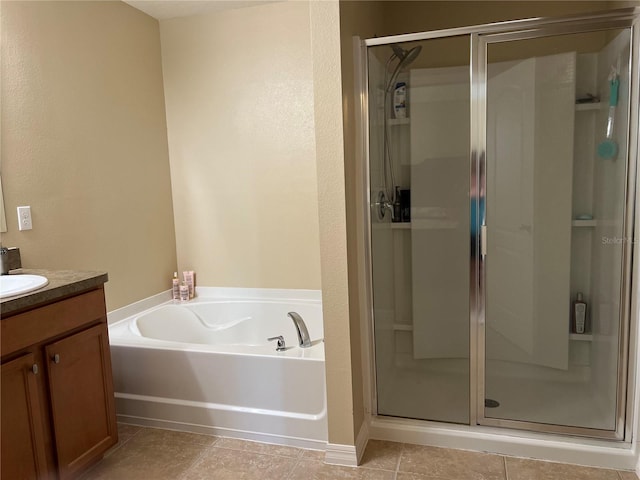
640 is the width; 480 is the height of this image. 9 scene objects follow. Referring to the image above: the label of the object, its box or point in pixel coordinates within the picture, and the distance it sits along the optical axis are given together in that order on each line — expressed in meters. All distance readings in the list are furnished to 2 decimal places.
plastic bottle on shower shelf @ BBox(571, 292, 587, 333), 2.34
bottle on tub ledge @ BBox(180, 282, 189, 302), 3.24
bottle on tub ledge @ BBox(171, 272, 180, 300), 3.27
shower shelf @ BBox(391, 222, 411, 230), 2.62
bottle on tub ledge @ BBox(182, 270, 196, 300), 3.29
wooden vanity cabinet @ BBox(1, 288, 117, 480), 1.61
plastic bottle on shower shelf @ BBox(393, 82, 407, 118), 2.49
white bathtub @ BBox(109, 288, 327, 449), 2.18
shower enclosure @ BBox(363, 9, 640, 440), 2.02
